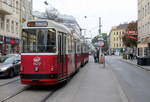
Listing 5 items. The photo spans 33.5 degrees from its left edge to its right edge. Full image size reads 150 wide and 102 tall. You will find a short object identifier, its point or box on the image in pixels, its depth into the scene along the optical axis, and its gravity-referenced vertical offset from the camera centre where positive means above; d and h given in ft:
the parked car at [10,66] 49.32 -2.97
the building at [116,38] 405.53 +21.65
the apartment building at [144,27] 135.54 +14.19
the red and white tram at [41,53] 33.55 -0.24
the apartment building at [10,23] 106.71 +13.32
